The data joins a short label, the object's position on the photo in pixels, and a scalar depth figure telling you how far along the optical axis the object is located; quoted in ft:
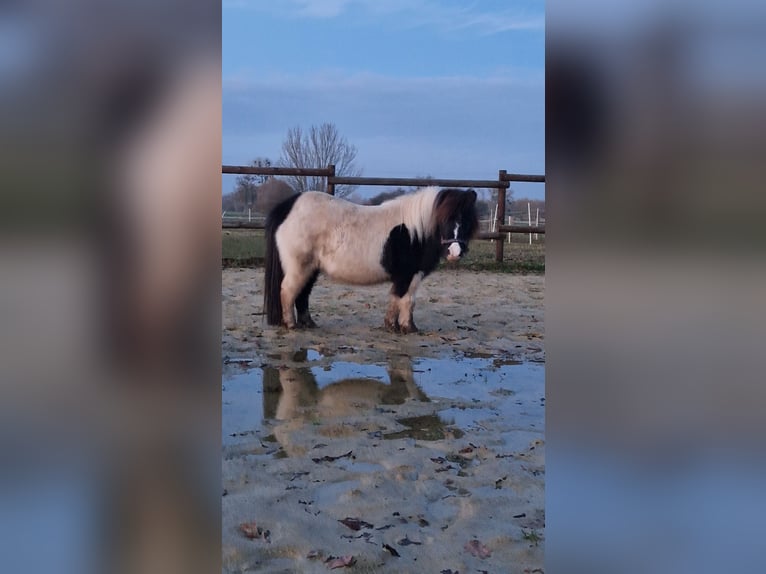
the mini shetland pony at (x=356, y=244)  18.25
